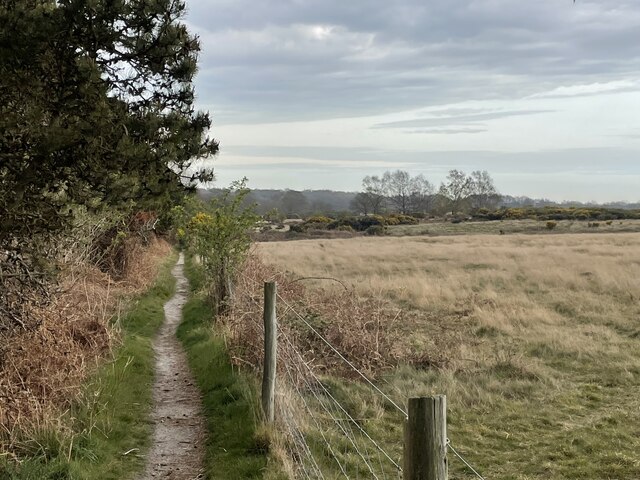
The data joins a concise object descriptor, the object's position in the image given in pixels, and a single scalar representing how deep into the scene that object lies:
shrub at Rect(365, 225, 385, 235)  60.53
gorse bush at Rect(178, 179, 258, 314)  12.20
